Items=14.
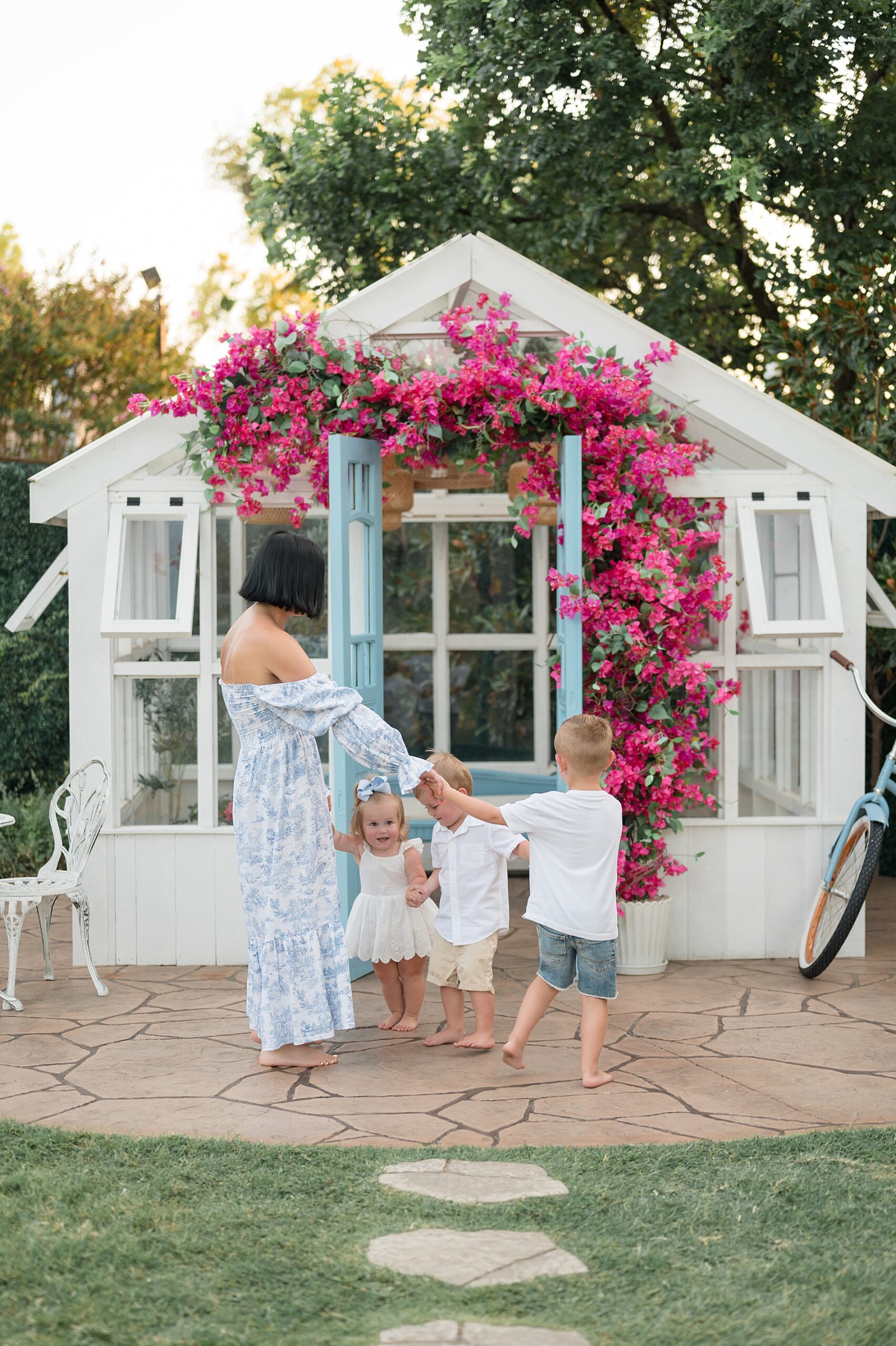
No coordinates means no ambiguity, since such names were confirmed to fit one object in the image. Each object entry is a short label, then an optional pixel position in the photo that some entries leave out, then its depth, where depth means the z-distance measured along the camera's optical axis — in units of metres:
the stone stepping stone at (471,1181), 3.42
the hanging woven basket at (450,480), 6.93
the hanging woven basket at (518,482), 6.50
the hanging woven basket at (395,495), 6.68
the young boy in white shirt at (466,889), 4.59
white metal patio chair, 5.40
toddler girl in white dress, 4.80
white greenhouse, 5.96
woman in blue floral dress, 4.37
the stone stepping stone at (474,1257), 2.96
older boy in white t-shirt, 4.23
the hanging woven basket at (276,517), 6.68
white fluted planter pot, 5.88
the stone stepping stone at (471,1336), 2.65
